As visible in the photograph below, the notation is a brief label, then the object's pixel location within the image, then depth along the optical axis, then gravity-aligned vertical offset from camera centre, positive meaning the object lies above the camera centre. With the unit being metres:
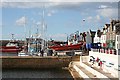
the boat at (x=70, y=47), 46.80 -1.87
